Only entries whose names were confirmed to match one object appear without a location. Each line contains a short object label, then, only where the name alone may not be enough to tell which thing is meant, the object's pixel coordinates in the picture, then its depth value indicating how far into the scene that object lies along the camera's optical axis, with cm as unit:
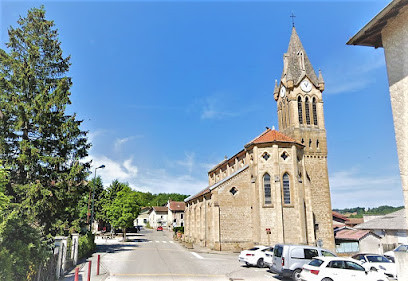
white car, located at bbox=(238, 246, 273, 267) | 1956
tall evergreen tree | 1962
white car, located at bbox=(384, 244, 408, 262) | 1983
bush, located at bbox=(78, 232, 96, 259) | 2154
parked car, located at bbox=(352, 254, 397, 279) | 1660
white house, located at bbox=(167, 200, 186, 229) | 8552
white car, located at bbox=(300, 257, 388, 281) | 1252
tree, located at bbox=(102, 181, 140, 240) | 3916
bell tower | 3475
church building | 3022
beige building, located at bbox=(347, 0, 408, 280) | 554
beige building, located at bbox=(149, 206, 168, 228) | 9725
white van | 1488
